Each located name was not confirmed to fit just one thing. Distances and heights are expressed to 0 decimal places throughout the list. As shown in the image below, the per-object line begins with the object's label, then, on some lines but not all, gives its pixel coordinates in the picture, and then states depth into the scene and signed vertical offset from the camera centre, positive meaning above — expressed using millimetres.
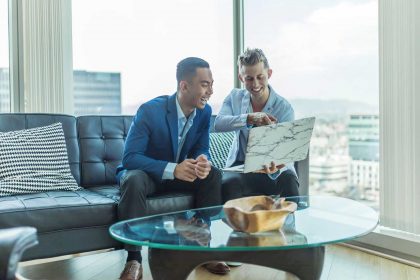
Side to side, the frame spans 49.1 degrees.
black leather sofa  1947 -297
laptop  1921 -49
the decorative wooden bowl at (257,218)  1517 -286
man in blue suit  2205 -42
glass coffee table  1431 -343
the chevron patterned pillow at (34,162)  2285 -134
